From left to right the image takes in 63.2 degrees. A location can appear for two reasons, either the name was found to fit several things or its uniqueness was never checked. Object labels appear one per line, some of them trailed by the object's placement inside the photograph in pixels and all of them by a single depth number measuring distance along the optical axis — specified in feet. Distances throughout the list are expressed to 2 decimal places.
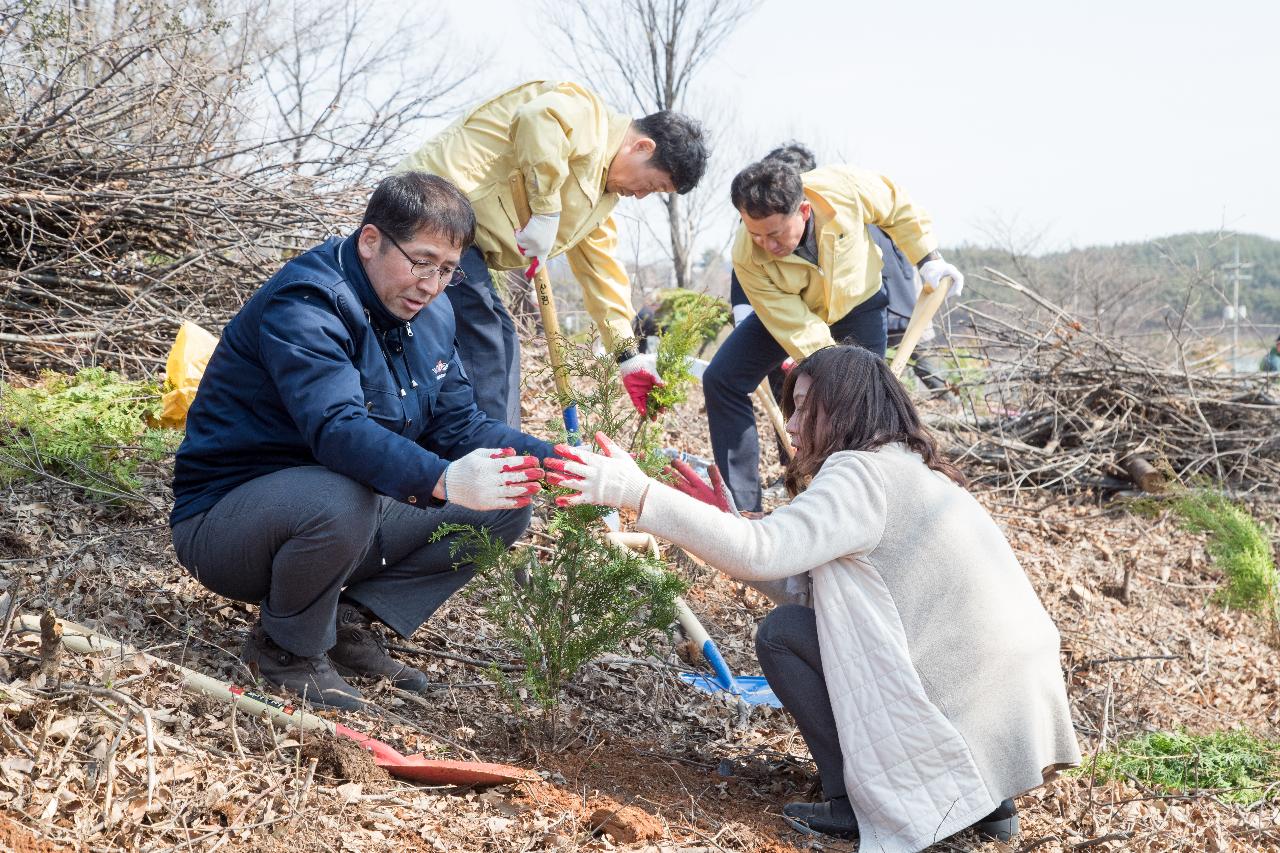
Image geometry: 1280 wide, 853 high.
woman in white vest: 7.85
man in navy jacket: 8.05
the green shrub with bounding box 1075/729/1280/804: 11.46
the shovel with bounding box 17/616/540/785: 7.97
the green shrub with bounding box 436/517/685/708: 8.52
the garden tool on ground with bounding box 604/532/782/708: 11.92
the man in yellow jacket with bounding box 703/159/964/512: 14.67
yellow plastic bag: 13.69
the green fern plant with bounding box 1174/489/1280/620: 19.80
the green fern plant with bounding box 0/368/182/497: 13.43
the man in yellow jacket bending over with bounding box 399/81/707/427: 12.93
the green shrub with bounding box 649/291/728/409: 8.87
